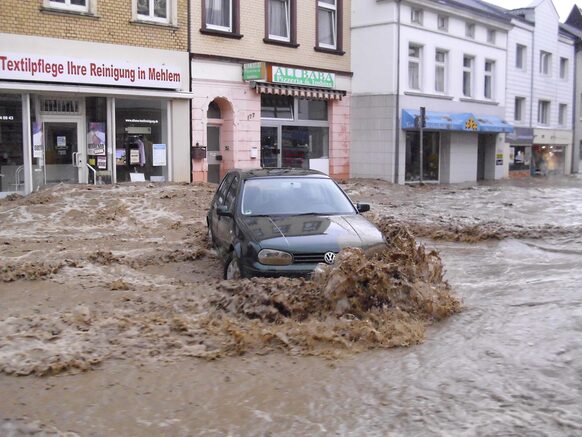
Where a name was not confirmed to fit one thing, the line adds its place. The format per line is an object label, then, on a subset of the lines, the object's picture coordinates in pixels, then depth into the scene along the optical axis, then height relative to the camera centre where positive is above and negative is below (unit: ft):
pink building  63.41 +6.79
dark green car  24.21 -2.69
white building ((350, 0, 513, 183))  77.46 +8.38
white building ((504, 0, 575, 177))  107.04 +10.28
